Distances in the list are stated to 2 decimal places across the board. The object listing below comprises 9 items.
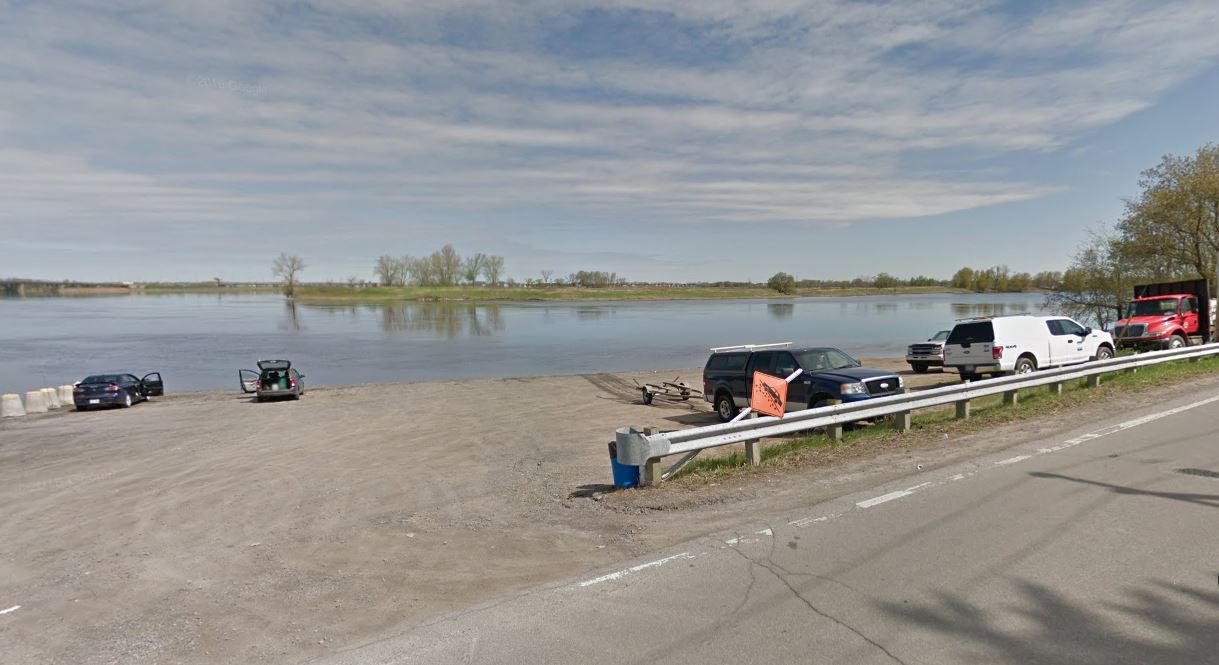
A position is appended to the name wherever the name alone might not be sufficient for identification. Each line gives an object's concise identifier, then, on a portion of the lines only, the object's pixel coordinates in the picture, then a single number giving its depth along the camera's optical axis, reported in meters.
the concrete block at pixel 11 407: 24.19
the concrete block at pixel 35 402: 25.58
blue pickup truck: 12.85
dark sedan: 25.20
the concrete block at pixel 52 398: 26.20
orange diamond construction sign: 9.69
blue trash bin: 8.35
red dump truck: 23.55
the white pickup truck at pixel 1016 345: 18.58
